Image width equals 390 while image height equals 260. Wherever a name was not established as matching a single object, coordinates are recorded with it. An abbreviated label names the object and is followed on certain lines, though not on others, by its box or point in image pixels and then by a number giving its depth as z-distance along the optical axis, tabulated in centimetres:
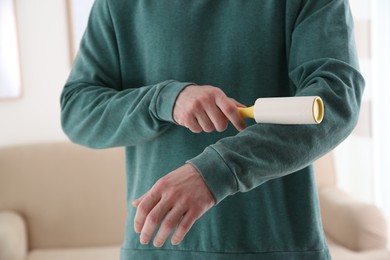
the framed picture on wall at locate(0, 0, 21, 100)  288
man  71
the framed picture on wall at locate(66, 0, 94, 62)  295
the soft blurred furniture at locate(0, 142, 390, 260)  261
